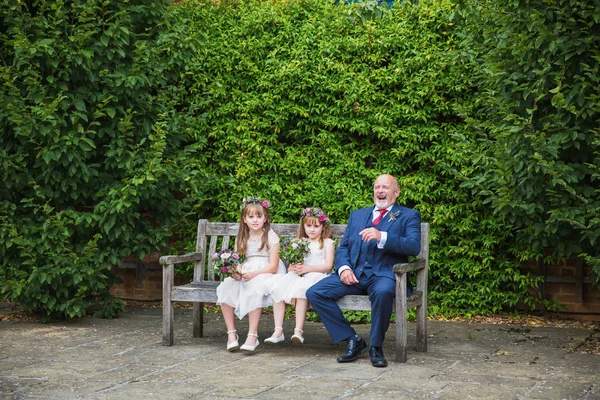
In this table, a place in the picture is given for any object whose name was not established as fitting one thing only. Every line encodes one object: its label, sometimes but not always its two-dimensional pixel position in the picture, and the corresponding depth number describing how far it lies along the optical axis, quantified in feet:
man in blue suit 22.41
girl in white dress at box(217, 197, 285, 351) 23.90
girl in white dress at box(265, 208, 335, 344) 23.80
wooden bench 22.56
